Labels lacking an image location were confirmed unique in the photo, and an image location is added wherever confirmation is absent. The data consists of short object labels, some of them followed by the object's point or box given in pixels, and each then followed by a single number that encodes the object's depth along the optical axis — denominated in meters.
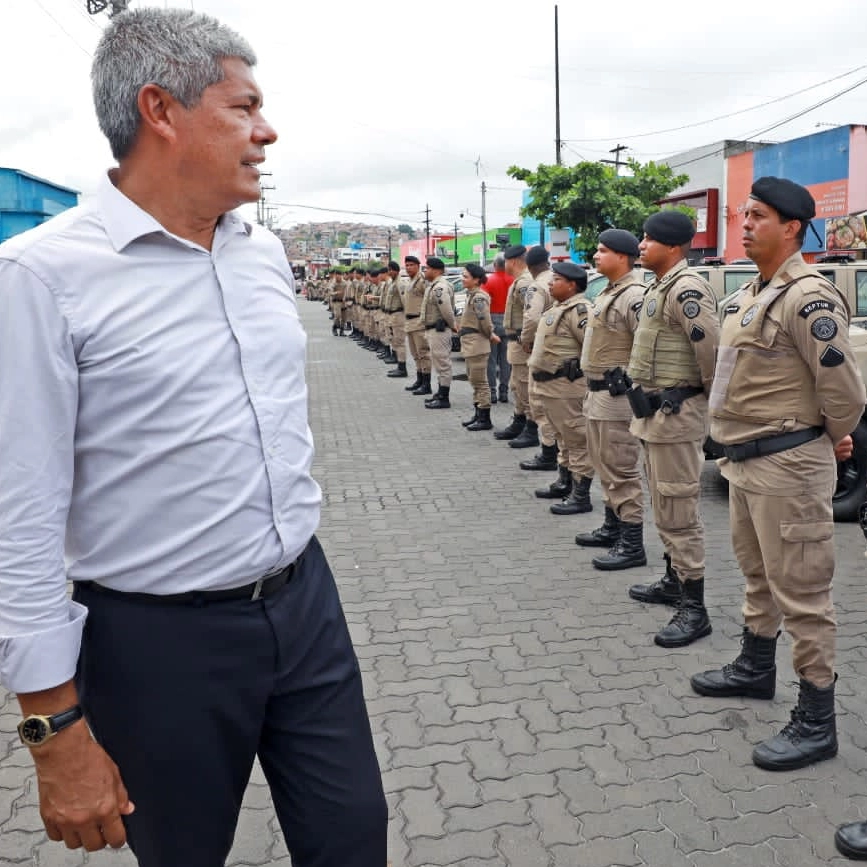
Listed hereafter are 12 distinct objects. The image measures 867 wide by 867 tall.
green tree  23.50
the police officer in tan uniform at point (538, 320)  7.88
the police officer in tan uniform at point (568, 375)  6.53
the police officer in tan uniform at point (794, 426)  3.00
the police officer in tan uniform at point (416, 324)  13.39
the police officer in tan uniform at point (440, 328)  11.68
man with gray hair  1.41
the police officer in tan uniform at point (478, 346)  10.12
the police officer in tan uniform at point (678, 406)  4.18
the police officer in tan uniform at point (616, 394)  5.22
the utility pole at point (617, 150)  40.31
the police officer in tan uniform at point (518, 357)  8.95
